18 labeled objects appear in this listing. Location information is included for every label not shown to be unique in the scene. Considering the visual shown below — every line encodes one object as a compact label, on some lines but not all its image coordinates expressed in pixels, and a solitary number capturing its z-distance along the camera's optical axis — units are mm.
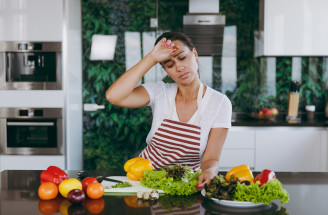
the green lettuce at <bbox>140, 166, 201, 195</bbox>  1462
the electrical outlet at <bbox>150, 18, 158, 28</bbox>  3779
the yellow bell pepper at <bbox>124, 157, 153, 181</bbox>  1662
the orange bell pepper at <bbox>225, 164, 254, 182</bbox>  1445
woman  1856
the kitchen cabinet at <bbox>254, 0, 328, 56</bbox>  3557
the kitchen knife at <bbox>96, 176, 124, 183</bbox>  1686
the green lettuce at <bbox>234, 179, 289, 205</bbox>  1281
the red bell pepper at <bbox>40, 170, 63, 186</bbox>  1522
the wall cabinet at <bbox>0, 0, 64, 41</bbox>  3404
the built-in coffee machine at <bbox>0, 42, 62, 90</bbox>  3426
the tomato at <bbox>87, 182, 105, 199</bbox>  1425
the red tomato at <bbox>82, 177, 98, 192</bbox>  1479
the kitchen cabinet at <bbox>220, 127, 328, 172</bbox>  3416
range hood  3578
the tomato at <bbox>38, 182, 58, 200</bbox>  1425
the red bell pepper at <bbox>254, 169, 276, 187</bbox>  1398
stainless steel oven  3434
